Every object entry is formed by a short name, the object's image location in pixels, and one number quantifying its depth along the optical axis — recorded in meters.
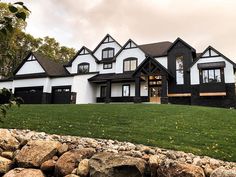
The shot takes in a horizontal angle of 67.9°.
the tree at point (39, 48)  29.45
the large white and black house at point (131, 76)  16.81
